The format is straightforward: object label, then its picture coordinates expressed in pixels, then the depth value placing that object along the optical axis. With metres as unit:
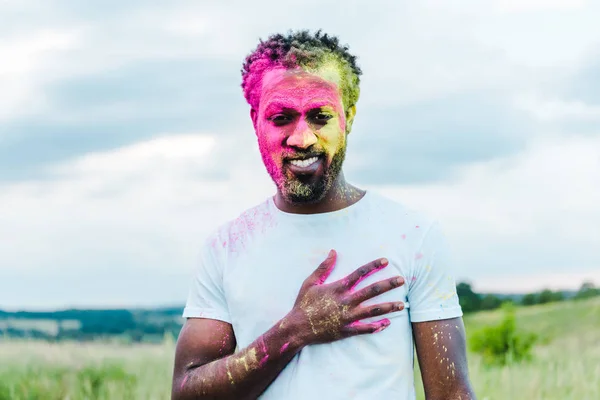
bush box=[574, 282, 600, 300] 19.88
